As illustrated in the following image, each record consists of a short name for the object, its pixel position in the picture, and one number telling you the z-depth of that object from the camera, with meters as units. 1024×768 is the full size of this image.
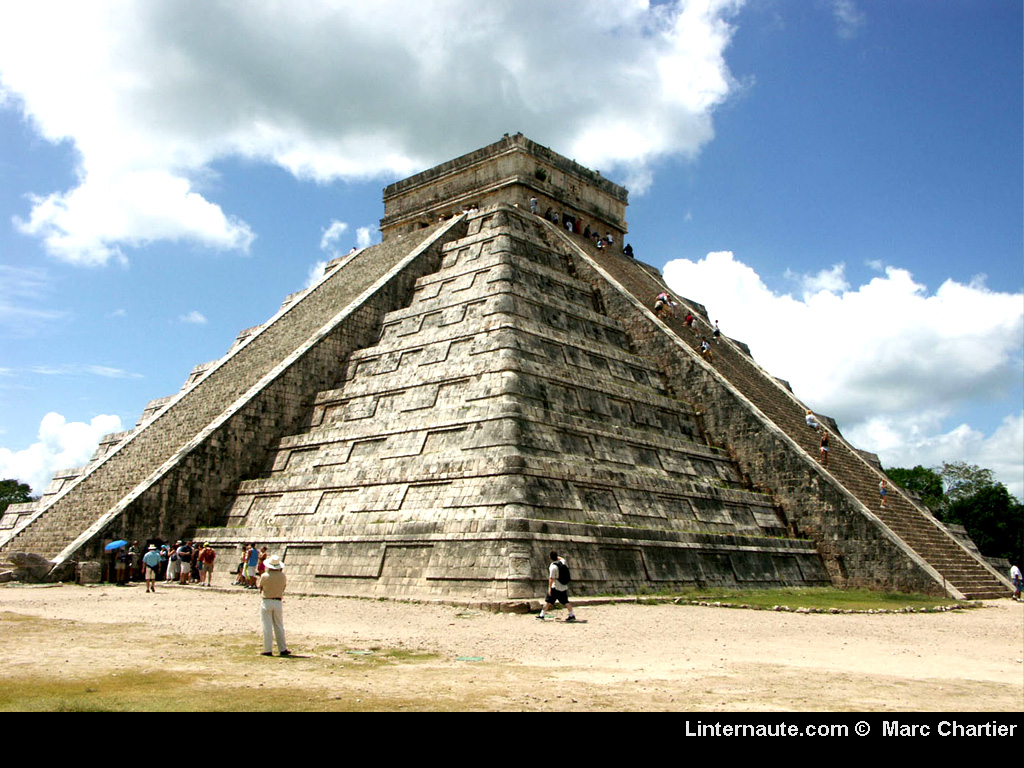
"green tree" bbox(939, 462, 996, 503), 54.12
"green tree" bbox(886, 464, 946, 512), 52.34
